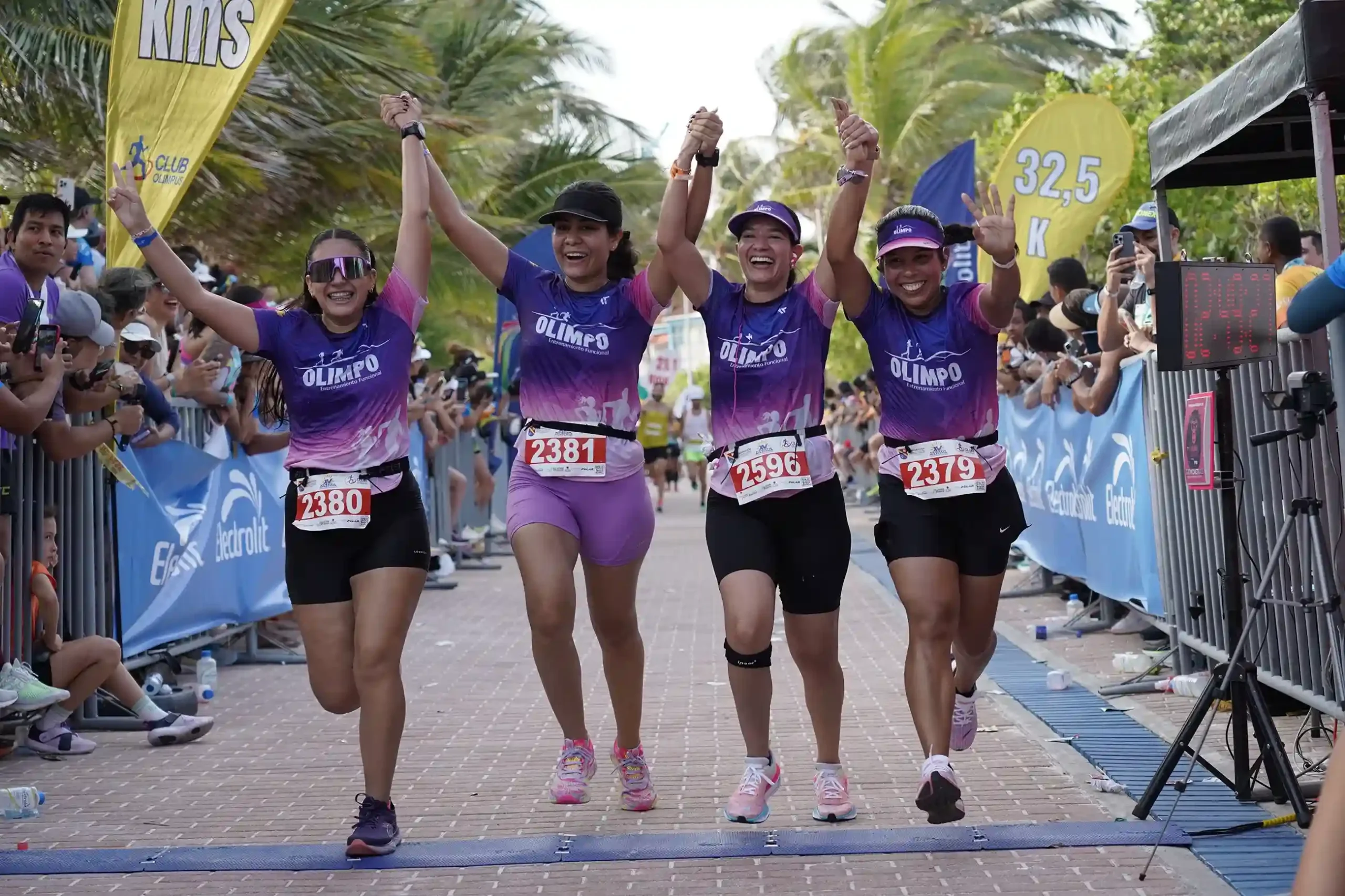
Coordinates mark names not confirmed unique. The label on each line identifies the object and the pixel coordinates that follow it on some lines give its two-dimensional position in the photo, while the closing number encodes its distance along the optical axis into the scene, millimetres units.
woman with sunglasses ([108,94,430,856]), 5746
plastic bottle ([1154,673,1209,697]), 8359
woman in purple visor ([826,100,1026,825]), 5855
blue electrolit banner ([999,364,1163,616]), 9609
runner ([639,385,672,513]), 29594
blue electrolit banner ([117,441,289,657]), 9086
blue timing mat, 5566
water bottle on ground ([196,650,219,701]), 9898
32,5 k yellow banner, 13750
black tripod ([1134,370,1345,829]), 5598
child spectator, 7941
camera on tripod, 5543
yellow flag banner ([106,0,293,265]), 9219
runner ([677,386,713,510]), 33312
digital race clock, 5801
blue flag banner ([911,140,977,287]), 15133
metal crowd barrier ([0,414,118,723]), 7816
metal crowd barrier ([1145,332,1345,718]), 6363
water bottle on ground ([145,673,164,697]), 9070
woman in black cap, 6199
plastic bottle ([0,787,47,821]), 6512
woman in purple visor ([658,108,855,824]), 5980
